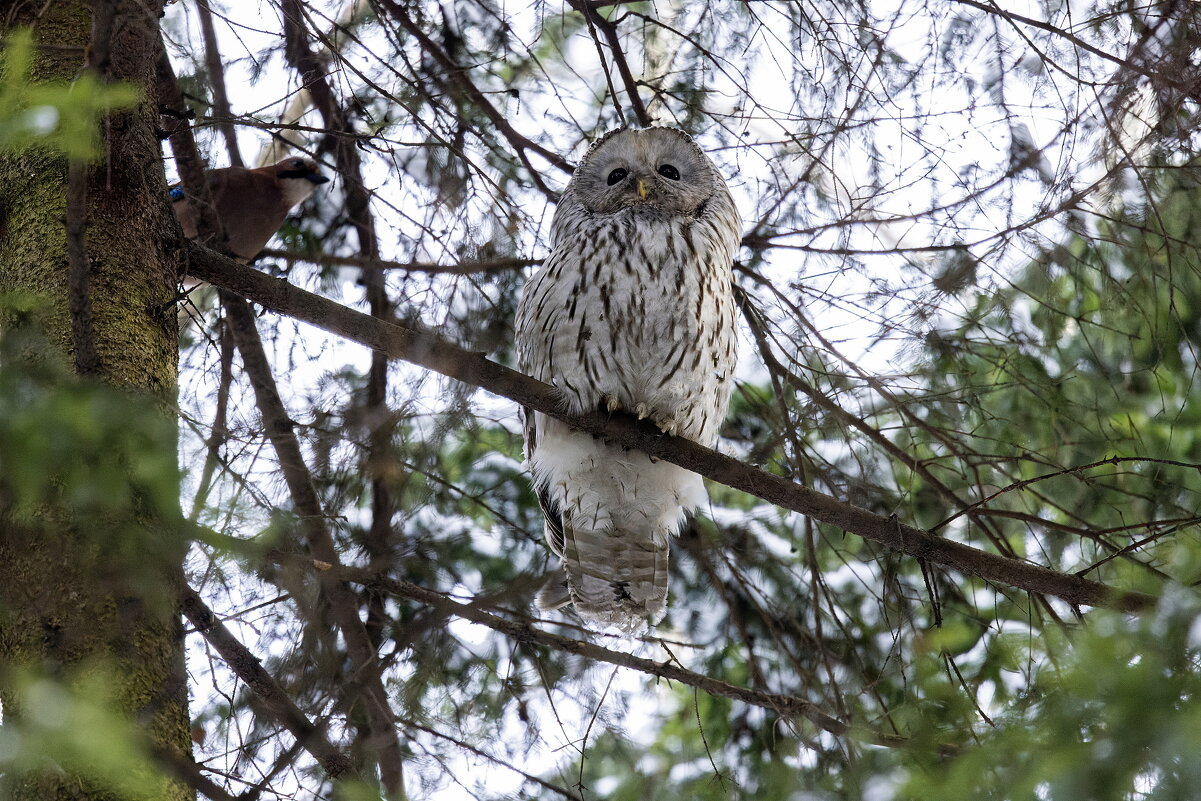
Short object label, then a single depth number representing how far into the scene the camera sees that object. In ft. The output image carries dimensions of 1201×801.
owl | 40.39
